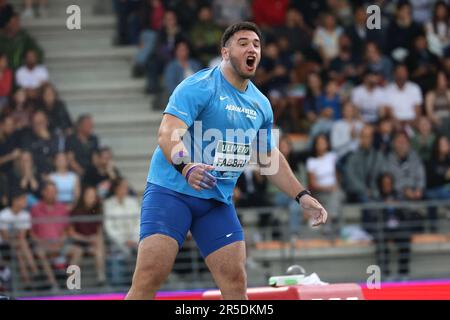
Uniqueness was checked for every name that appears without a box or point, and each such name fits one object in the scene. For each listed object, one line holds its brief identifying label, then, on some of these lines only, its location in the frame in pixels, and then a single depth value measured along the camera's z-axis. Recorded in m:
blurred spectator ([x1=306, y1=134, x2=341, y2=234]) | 15.55
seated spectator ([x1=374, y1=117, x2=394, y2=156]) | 16.17
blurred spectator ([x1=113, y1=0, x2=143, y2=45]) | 18.05
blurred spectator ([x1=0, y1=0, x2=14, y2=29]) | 17.56
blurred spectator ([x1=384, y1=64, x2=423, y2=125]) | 16.98
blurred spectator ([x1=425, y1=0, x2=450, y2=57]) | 18.02
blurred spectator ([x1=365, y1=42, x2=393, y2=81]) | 17.53
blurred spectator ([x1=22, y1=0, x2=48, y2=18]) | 18.48
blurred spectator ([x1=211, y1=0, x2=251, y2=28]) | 18.14
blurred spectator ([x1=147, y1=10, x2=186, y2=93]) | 17.30
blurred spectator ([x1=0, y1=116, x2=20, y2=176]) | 15.52
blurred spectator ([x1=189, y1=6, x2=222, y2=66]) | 17.58
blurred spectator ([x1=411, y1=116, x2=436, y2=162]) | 16.30
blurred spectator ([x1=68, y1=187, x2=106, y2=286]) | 14.50
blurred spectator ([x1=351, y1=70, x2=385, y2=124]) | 17.03
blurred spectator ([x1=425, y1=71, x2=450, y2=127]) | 17.11
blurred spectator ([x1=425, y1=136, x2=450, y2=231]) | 15.92
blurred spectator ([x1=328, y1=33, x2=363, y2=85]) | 17.47
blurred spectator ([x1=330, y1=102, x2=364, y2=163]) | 16.31
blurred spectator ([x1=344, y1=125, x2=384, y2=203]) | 15.85
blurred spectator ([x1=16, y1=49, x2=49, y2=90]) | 16.84
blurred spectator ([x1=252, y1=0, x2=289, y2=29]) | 18.20
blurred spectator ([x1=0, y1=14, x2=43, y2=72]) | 17.11
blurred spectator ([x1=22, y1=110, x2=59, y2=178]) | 15.44
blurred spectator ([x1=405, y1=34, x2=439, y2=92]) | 17.45
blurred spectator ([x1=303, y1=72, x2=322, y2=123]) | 16.84
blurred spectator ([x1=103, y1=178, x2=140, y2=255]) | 14.80
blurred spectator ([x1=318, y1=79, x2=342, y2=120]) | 16.80
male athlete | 7.54
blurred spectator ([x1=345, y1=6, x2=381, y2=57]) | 17.83
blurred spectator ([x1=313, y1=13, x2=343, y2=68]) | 17.92
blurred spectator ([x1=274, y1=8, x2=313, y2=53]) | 17.88
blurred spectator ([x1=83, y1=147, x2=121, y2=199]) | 15.37
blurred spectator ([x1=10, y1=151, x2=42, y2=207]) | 15.21
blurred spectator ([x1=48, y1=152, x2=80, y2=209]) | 15.20
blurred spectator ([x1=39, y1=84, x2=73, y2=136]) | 16.20
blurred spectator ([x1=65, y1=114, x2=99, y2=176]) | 15.58
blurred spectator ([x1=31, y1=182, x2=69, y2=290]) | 14.48
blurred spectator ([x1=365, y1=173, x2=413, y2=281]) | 15.25
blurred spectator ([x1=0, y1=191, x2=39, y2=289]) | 14.47
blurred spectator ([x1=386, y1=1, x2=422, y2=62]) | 17.86
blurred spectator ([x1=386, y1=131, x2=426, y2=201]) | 15.83
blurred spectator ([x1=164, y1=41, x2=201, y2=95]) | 16.97
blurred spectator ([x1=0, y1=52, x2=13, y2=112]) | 16.56
